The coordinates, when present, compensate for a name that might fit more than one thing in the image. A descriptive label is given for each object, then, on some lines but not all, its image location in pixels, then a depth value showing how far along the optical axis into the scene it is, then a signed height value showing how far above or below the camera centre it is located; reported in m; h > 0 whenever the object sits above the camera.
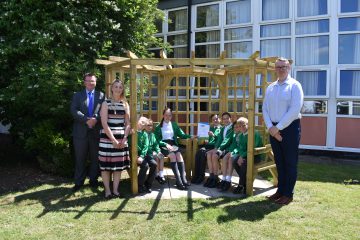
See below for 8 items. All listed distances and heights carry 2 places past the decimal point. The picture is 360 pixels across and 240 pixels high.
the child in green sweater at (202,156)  6.59 -0.95
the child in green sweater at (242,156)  5.90 -0.86
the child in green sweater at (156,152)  6.19 -0.85
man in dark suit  5.91 -0.39
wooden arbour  5.71 +0.34
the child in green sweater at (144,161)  5.91 -0.94
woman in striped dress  5.55 -0.52
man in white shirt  5.18 -0.29
